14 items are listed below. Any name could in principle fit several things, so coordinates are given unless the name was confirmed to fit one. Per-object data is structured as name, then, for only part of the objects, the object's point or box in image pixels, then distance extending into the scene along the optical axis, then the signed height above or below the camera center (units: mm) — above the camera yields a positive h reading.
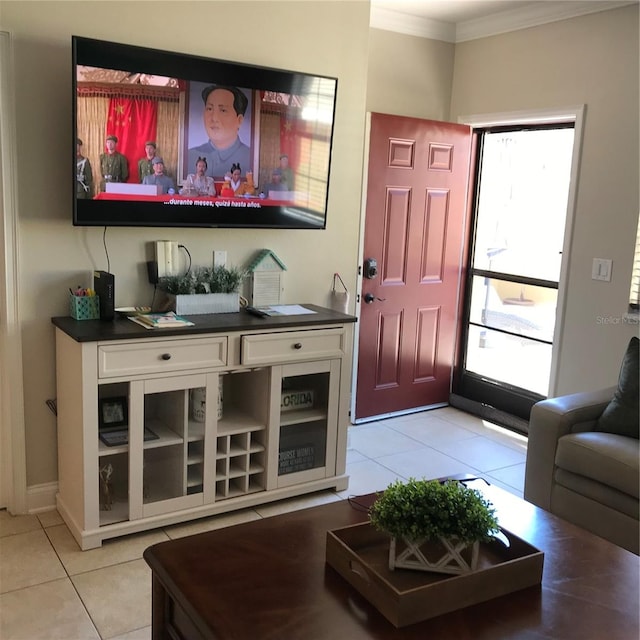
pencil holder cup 2902 -461
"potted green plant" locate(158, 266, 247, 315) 3137 -408
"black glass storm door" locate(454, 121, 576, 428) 4238 -310
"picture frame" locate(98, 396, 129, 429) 2875 -871
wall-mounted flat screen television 2842 +257
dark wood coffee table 1559 -908
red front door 4285 -304
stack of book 2854 -499
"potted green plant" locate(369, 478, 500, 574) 1645 -719
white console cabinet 2787 -934
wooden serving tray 1576 -861
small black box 2896 -396
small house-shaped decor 3467 -364
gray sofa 2752 -1006
